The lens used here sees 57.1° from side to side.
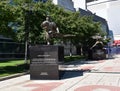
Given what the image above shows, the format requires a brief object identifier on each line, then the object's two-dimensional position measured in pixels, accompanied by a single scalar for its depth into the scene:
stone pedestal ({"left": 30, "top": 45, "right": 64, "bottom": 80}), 5.80
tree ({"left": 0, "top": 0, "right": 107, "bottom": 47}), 7.63
